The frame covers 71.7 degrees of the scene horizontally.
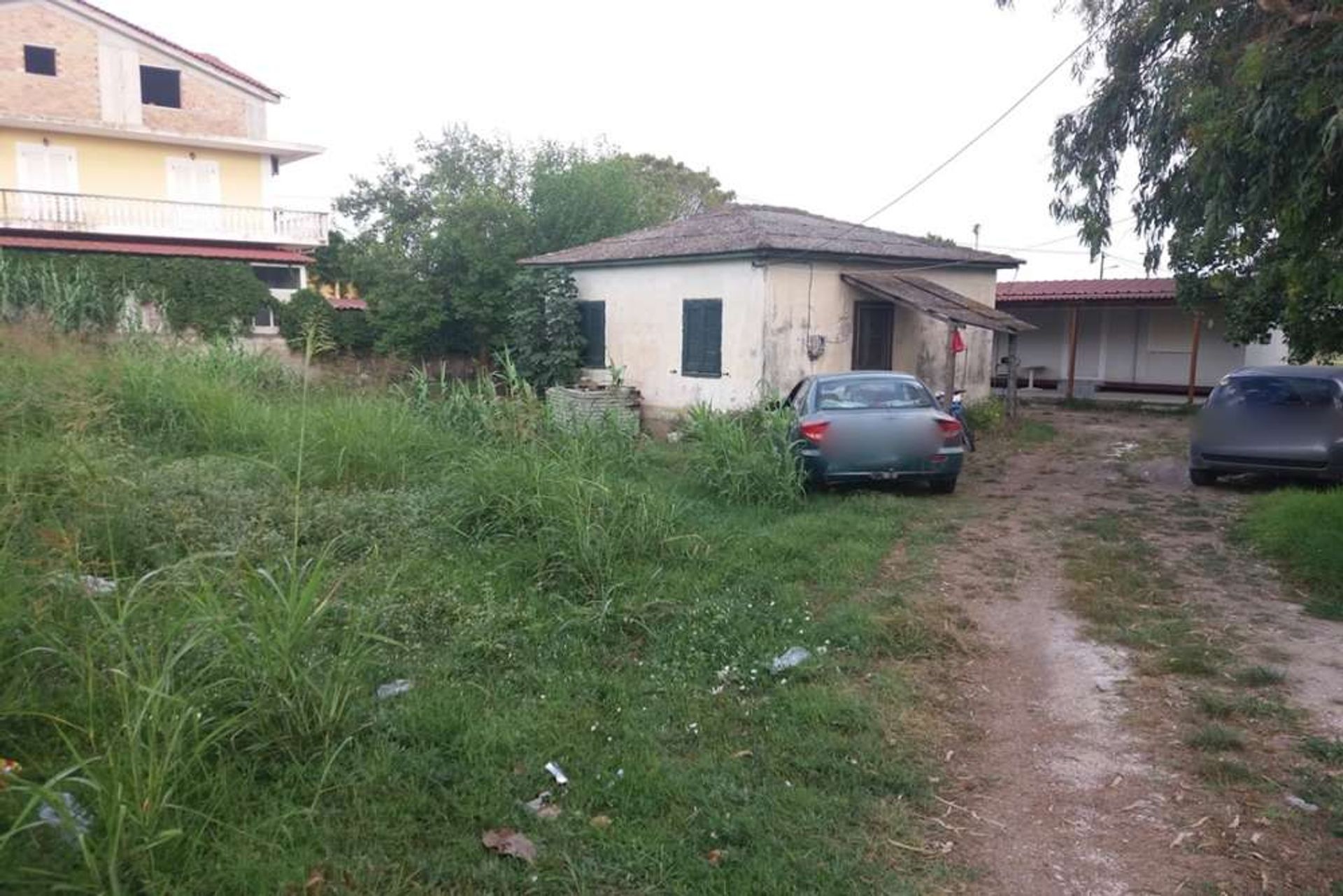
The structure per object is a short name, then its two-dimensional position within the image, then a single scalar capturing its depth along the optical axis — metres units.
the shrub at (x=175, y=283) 19.19
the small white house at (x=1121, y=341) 20.83
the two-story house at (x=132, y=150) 25.69
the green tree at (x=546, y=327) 18.16
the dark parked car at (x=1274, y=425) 9.88
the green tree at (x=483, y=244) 22.70
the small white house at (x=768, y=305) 14.49
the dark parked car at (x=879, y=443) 9.37
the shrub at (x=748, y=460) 8.94
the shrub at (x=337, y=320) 23.81
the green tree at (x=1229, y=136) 6.55
